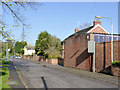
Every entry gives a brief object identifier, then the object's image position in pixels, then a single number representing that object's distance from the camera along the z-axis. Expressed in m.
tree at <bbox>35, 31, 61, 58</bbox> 46.72
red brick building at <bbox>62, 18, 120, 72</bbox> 18.38
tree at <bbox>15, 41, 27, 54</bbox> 95.32
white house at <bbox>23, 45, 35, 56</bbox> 95.24
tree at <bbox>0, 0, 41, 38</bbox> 10.56
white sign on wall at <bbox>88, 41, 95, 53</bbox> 20.30
